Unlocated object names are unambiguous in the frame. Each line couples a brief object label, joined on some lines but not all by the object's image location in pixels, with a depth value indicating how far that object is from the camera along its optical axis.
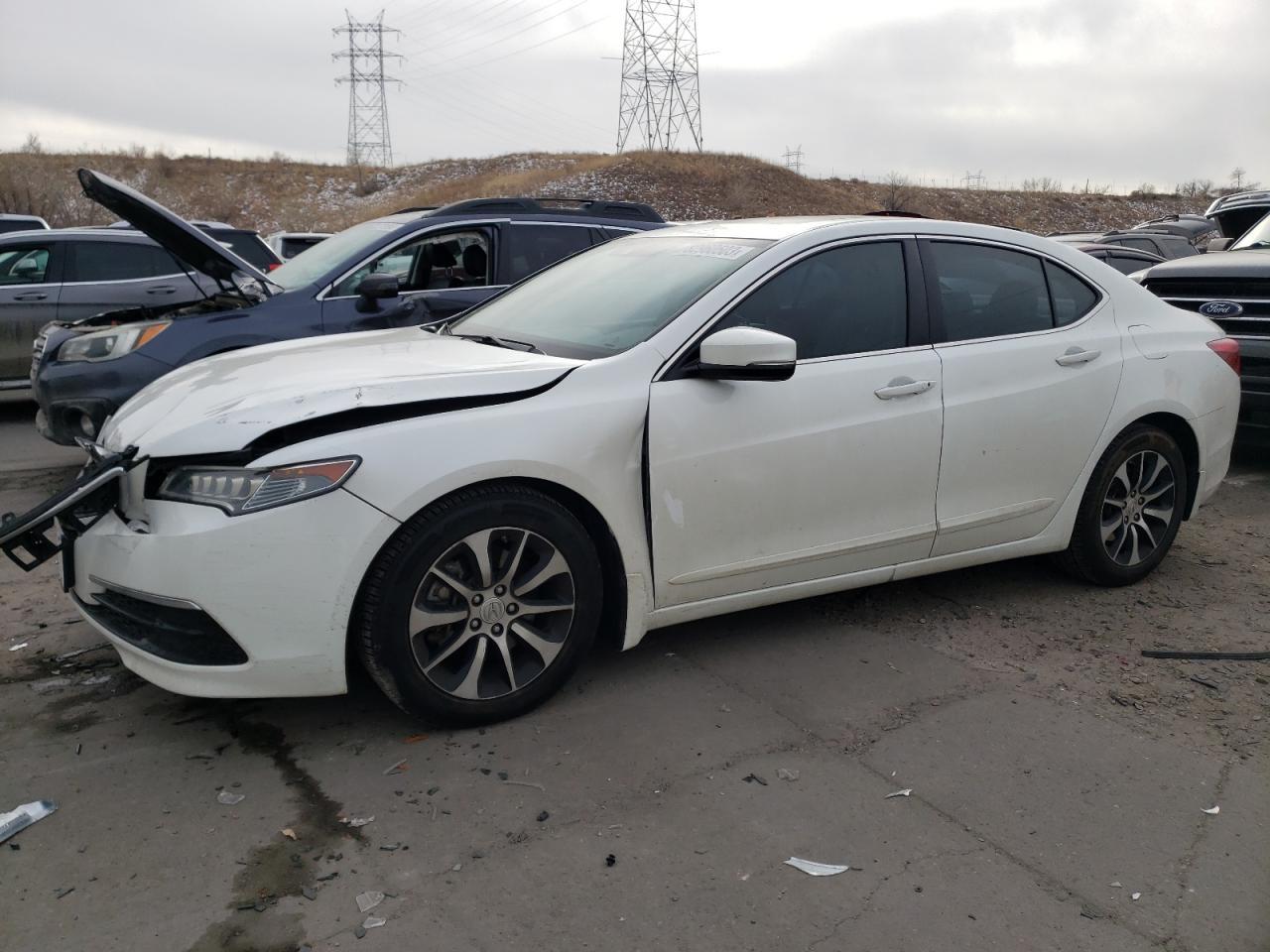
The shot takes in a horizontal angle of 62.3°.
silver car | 9.28
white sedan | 3.12
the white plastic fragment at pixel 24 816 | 2.86
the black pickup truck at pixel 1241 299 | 6.99
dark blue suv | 6.23
